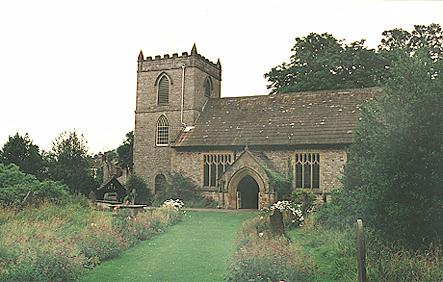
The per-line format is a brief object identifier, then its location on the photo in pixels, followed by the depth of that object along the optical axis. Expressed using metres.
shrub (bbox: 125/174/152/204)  35.88
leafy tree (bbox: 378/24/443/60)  34.59
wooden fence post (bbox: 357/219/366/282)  6.71
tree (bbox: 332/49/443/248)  11.34
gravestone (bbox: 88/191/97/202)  34.08
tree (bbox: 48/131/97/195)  36.31
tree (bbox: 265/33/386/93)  39.38
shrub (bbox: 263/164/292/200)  28.98
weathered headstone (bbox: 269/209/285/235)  14.55
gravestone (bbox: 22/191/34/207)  20.92
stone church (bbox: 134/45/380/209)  29.75
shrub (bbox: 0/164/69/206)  21.28
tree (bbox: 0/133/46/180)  34.81
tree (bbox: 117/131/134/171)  54.16
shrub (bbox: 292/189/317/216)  24.37
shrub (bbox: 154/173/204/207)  32.69
